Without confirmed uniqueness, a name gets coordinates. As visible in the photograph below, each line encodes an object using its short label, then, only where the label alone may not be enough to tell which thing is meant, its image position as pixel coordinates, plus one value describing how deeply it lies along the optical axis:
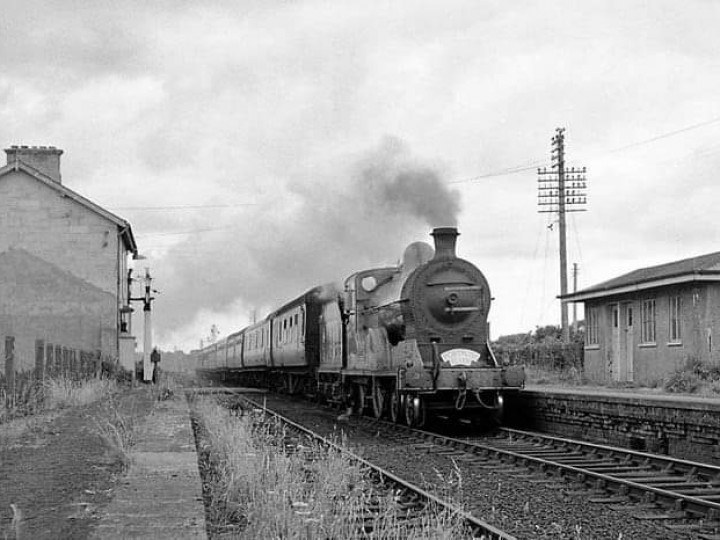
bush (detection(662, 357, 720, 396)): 21.08
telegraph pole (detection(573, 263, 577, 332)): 48.67
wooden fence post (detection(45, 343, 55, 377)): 22.44
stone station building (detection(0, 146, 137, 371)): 34.19
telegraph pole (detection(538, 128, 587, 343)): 43.88
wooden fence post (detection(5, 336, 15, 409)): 17.33
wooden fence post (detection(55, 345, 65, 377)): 23.28
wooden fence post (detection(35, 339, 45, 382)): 20.55
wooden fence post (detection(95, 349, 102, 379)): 29.00
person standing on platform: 41.43
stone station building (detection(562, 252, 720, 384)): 23.61
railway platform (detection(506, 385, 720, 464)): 12.40
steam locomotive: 16.19
